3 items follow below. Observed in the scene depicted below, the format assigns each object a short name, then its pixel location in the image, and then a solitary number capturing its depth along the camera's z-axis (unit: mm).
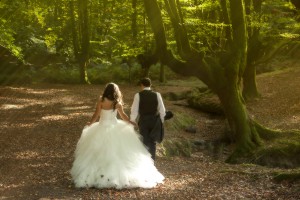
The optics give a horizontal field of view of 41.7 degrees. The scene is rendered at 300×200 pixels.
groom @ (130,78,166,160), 9781
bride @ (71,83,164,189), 8547
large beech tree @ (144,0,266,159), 13805
